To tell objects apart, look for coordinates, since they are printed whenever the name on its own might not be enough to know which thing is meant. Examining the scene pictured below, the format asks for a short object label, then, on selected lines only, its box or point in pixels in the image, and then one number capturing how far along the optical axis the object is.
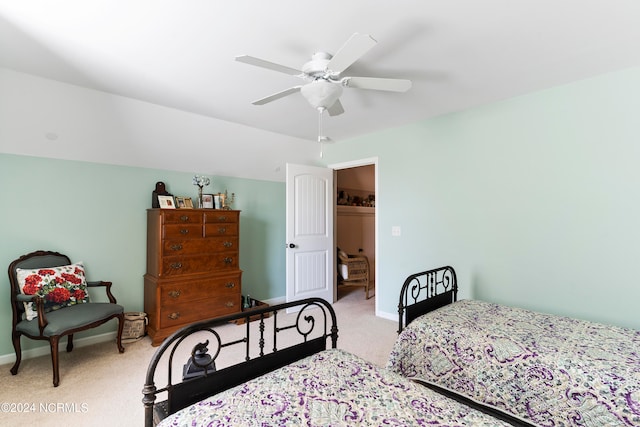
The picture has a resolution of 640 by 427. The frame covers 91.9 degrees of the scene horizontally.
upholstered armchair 2.48
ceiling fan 1.84
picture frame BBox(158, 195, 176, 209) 3.60
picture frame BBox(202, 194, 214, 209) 3.94
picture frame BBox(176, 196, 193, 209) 3.78
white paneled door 4.29
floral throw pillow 2.70
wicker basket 3.25
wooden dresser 3.31
